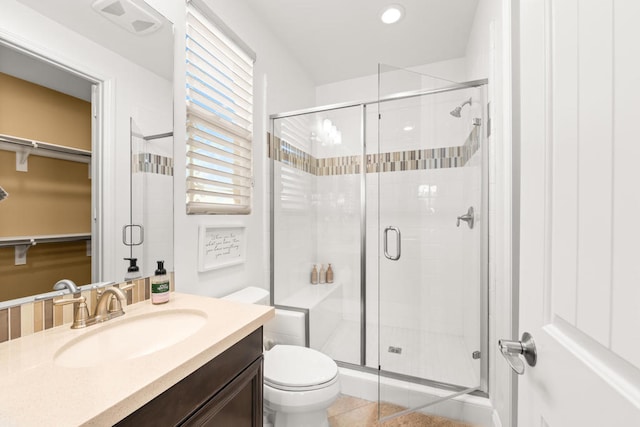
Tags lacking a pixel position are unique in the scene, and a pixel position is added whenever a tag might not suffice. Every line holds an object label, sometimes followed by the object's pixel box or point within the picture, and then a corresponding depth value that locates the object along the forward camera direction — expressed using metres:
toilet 1.24
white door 0.33
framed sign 1.47
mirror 0.79
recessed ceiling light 1.91
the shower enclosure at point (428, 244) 1.67
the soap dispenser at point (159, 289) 1.10
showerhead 1.75
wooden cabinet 0.62
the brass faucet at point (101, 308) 0.87
